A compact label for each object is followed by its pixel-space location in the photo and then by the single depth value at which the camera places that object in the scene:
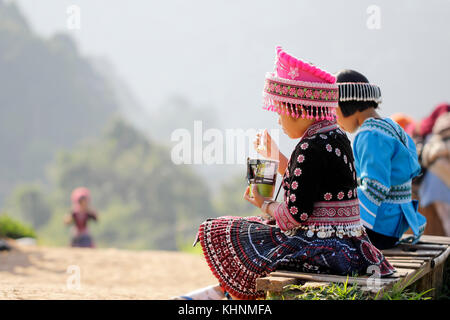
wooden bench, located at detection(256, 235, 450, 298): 5.39
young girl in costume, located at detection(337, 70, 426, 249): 6.90
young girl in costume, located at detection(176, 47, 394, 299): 5.55
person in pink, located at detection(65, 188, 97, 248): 19.87
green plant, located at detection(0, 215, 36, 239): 20.90
